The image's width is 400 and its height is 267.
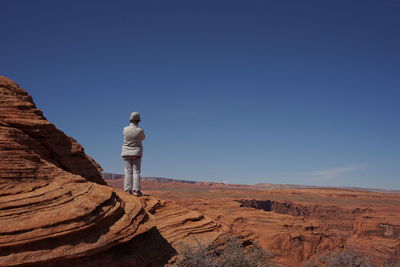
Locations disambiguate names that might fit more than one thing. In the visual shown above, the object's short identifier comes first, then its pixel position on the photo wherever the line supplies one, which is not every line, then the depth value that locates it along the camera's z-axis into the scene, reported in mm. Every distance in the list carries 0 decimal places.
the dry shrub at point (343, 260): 10453
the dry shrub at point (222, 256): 6914
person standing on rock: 9477
